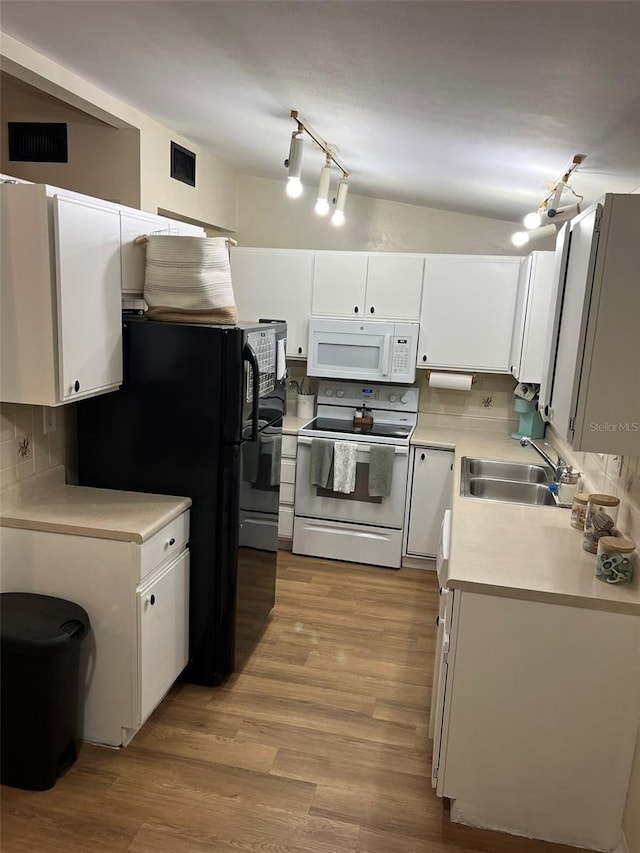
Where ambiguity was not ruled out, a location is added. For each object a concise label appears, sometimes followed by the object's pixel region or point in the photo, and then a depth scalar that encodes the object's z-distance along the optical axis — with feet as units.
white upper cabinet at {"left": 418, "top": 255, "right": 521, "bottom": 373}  13.66
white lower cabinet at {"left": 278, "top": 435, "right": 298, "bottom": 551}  13.99
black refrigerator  8.53
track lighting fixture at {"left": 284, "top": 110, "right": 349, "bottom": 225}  9.02
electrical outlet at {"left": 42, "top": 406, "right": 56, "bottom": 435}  8.59
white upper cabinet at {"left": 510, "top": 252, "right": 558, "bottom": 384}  12.01
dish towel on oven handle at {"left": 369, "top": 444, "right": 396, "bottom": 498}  13.26
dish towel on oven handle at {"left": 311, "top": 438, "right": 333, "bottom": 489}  13.55
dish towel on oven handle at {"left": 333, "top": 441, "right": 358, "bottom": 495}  13.43
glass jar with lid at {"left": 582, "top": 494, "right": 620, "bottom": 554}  7.57
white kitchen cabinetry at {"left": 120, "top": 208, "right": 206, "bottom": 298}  8.20
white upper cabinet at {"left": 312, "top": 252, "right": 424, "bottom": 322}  14.05
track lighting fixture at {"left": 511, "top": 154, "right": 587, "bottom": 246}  8.02
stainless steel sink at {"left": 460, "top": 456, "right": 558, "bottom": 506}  11.34
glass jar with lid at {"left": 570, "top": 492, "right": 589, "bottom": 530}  8.45
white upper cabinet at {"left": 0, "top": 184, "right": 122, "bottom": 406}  6.70
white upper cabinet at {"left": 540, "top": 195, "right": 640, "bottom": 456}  5.72
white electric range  13.50
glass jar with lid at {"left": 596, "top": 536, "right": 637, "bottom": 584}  6.79
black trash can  6.92
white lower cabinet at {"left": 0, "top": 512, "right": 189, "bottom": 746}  7.55
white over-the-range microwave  14.14
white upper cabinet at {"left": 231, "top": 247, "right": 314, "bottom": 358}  14.56
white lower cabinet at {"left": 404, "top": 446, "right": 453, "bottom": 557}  13.44
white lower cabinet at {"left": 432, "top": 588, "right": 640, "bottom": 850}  6.60
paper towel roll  14.28
